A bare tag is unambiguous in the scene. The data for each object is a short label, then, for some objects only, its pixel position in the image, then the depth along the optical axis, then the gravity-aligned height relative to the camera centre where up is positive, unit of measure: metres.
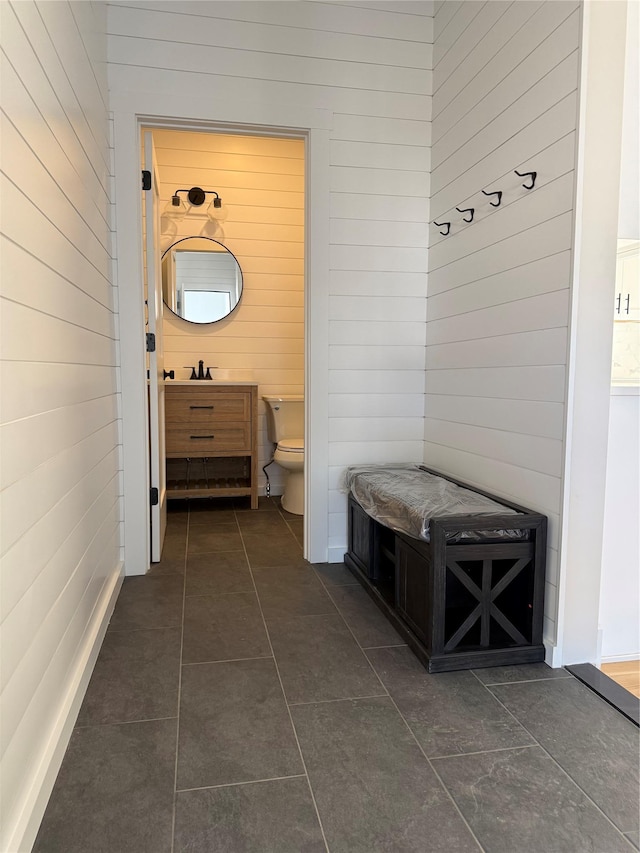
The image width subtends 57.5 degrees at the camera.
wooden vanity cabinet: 3.85 -0.36
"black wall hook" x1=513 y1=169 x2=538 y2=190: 1.98 +0.68
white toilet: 3.84 -0.45
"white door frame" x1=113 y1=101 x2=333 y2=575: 2.63 +0.46
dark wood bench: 1.90 -0.73
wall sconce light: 4.17 +1.22
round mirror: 4.26 +0.69
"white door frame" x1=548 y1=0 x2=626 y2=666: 1.75 +0.15
